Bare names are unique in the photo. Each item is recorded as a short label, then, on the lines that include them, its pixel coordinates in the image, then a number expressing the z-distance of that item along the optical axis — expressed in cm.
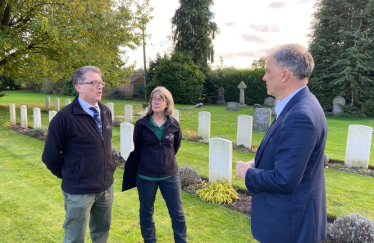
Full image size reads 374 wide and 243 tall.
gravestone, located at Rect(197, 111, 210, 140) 1034
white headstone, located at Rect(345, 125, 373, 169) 684
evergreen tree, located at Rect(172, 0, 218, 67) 3195
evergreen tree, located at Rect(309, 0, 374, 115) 2114
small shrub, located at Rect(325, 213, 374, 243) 316
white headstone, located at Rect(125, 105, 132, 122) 1446
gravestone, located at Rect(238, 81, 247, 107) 2685
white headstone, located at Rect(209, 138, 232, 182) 513
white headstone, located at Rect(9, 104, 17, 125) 1371
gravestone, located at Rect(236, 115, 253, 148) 895
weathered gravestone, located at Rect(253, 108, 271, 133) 1143
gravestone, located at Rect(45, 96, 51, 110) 2166
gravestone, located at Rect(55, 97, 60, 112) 1958
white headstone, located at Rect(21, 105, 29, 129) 1265
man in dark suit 164
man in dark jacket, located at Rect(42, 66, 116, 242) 259
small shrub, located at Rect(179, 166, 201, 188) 555
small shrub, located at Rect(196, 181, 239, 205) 477
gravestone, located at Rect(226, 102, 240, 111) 2384
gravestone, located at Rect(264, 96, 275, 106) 2822
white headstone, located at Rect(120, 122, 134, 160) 703
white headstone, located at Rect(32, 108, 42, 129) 1170
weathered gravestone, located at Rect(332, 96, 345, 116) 2173
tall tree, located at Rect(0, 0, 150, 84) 1420
